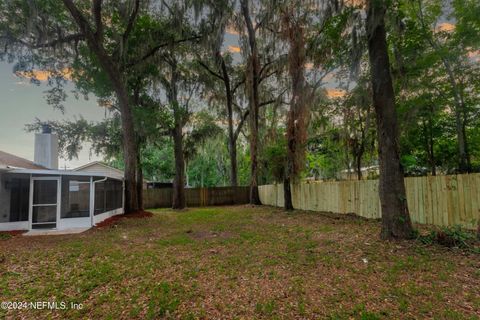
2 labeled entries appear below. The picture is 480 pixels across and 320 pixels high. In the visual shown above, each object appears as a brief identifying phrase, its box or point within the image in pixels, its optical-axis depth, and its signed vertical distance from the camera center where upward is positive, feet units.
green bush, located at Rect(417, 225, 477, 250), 13.91 -3.91
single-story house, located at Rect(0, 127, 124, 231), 24.25 -1.86
